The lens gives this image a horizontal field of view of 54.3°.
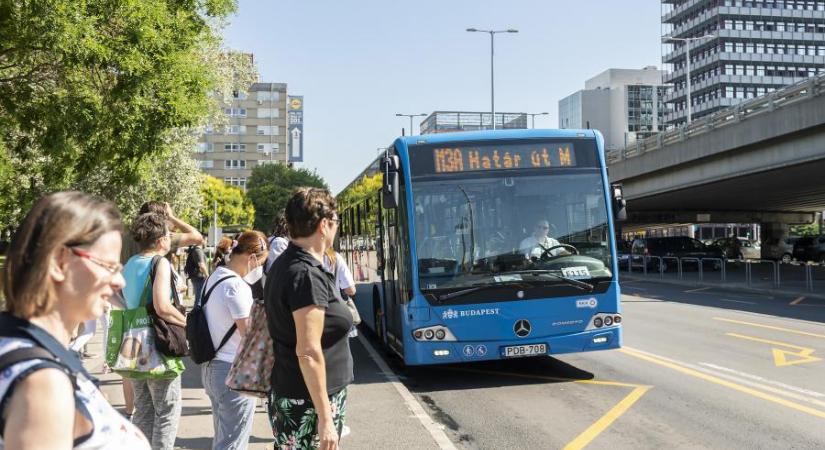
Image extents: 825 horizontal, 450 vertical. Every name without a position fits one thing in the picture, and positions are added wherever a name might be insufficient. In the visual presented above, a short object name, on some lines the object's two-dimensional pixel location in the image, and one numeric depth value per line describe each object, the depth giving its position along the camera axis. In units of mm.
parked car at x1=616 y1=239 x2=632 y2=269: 41125
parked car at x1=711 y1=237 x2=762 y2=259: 52375
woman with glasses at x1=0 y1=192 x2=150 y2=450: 1672
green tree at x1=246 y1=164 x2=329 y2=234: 94438
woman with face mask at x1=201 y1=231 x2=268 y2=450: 4477
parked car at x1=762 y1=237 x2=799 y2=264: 53875
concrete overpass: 22594
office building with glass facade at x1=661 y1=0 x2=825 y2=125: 113375
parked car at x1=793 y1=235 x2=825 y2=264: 45062
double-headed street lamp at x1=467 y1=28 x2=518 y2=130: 42847
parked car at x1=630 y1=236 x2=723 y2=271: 38062
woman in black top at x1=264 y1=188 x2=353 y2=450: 3293
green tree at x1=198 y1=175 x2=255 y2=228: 94562
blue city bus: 8758
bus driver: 8852
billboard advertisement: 146000
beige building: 126875
